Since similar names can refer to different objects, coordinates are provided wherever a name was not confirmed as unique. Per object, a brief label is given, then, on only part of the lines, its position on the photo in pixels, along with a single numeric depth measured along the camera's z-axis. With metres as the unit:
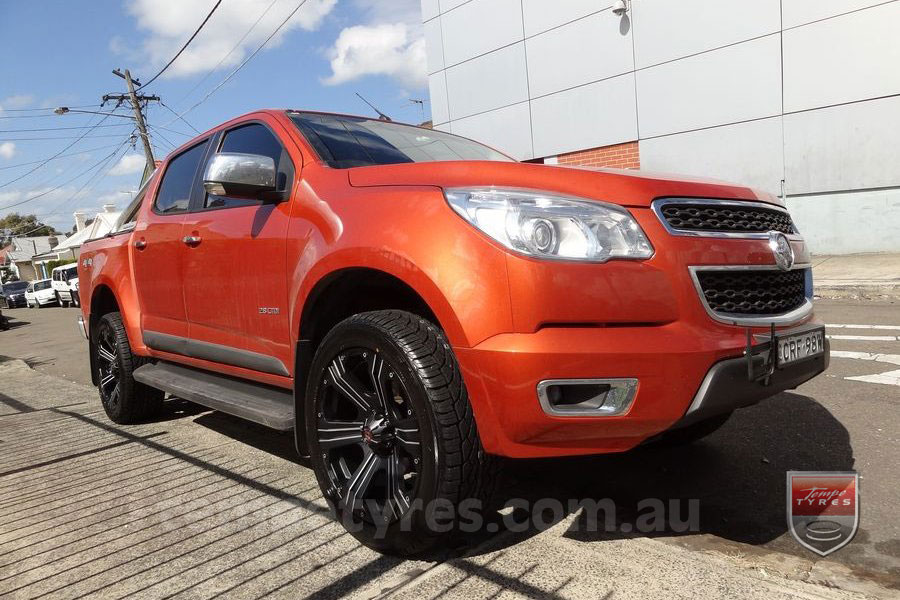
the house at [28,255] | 67.43
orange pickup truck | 1.97
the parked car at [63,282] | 30.02
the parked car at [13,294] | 36.59
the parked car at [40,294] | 32.31
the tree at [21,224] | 85.38
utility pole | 29.23
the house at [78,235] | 43.66
